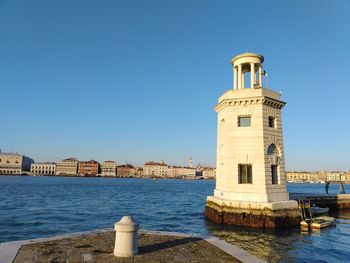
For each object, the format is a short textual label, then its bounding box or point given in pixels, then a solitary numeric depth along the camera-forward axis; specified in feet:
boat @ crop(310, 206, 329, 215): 108.22
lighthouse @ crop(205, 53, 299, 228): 80.02
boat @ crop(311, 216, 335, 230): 81.51
